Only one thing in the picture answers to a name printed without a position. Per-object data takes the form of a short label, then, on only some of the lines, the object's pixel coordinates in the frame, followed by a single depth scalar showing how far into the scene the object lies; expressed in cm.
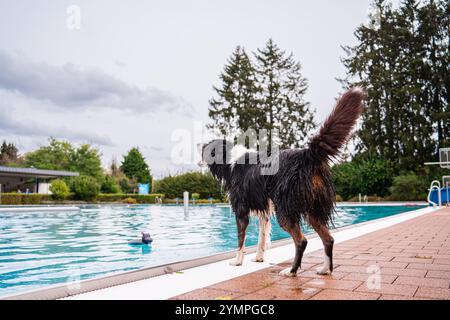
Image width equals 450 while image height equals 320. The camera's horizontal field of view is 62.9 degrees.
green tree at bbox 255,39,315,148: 3419
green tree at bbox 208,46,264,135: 3372
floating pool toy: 666
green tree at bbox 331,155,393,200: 2670
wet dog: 324
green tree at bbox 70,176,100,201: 3152
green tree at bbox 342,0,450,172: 2714
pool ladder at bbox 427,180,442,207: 1631
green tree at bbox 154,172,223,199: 3316
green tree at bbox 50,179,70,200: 3021
